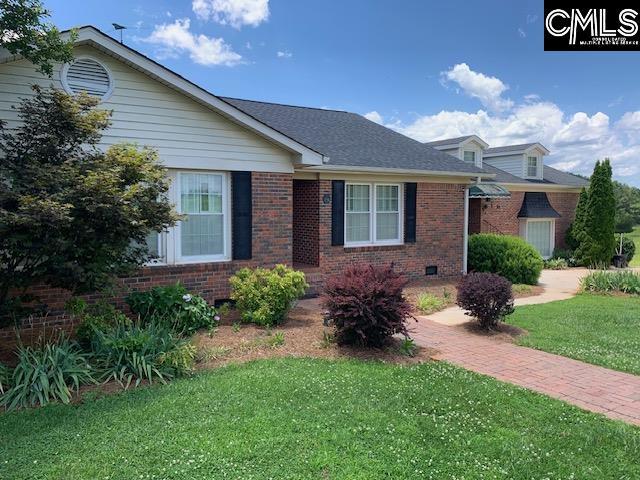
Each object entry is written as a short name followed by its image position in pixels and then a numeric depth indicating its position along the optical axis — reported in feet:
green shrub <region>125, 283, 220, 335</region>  25.41
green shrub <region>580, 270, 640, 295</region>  42.06
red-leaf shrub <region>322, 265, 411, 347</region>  22.53
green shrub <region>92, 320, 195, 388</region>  18.97
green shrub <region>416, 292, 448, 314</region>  33.60
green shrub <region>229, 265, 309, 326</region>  27.40
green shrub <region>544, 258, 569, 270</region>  64.44
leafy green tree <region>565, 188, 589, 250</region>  66.74
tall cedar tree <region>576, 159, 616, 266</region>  63.87
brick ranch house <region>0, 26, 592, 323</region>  26.40
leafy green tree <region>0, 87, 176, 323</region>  17.29
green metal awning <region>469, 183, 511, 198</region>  60.75
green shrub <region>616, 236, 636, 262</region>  70.18
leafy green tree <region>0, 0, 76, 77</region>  19.30
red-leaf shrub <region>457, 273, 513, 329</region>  27.14
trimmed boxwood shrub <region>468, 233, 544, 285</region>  46.19
